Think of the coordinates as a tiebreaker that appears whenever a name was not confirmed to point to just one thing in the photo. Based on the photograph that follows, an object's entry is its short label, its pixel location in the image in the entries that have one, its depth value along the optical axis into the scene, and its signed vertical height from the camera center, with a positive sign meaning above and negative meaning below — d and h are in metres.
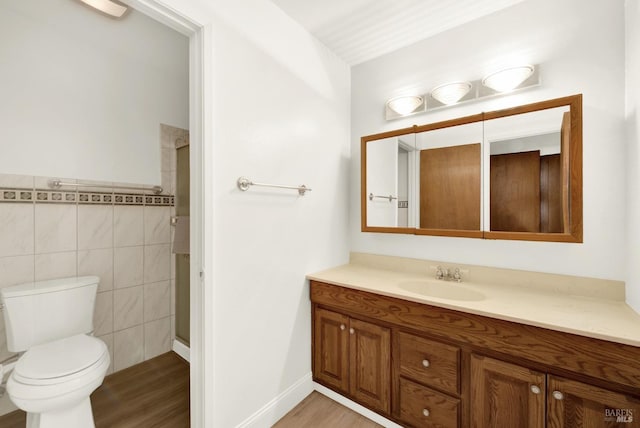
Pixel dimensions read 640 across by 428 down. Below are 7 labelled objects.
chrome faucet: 1.74 -0.40
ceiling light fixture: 1.52 +1.22
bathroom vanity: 1.02 -0.63
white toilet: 1.25 -0.76
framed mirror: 1.40 +0.23
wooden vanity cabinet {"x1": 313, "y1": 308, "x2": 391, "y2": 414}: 1.56 -0.91
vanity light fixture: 1.55 +0.80
